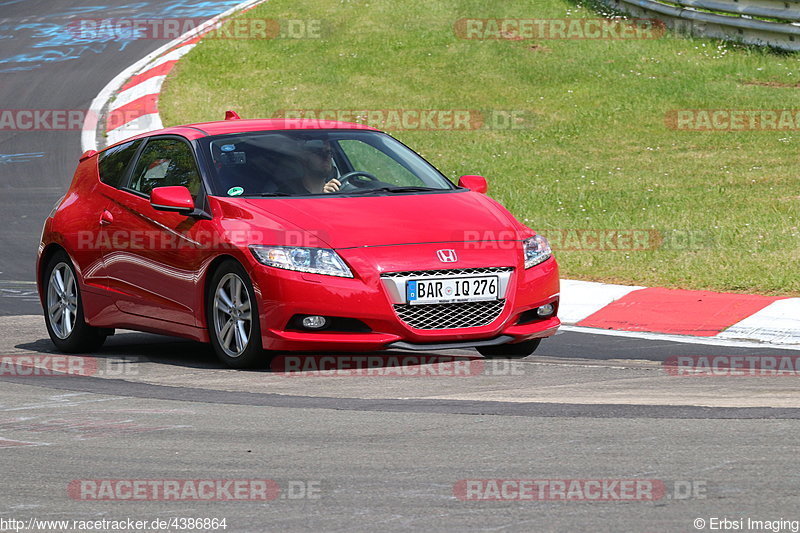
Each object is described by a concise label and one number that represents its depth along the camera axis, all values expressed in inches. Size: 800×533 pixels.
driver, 715.2
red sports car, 641.0
